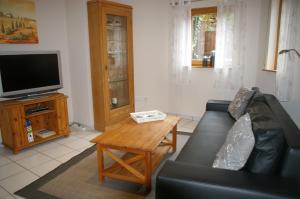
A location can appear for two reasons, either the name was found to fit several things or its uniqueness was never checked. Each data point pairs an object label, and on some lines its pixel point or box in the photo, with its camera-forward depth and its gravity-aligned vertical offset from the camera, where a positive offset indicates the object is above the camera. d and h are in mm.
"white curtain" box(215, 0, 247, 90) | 3720 +224
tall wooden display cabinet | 3559 -55
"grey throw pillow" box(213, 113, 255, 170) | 1545 -616
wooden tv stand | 3014 -851
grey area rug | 2184 -1240
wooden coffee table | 2182 -807
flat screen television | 2982 -198
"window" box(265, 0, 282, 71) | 3270 +335
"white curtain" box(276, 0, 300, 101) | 2510 +109
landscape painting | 3113 +488
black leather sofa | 1338 -728
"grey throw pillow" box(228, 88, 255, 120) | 2918 -579
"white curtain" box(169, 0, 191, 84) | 4102 +287
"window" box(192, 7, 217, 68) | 4125 +357
